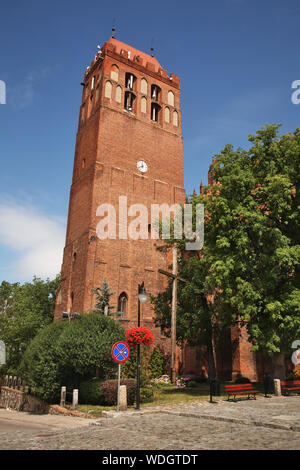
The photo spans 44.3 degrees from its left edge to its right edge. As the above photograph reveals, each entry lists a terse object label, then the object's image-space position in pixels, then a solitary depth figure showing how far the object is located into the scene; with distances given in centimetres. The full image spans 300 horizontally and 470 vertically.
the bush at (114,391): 1514
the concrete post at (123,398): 1346
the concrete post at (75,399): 1515
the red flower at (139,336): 1559
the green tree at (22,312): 3681
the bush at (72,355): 1714
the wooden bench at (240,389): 1457
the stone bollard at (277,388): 1620
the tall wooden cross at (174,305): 1792
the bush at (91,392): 1622
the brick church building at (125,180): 2884
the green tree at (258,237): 1622
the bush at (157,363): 2654
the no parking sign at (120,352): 1300
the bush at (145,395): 1631
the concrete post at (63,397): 1667
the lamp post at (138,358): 1339
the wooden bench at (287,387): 1636
